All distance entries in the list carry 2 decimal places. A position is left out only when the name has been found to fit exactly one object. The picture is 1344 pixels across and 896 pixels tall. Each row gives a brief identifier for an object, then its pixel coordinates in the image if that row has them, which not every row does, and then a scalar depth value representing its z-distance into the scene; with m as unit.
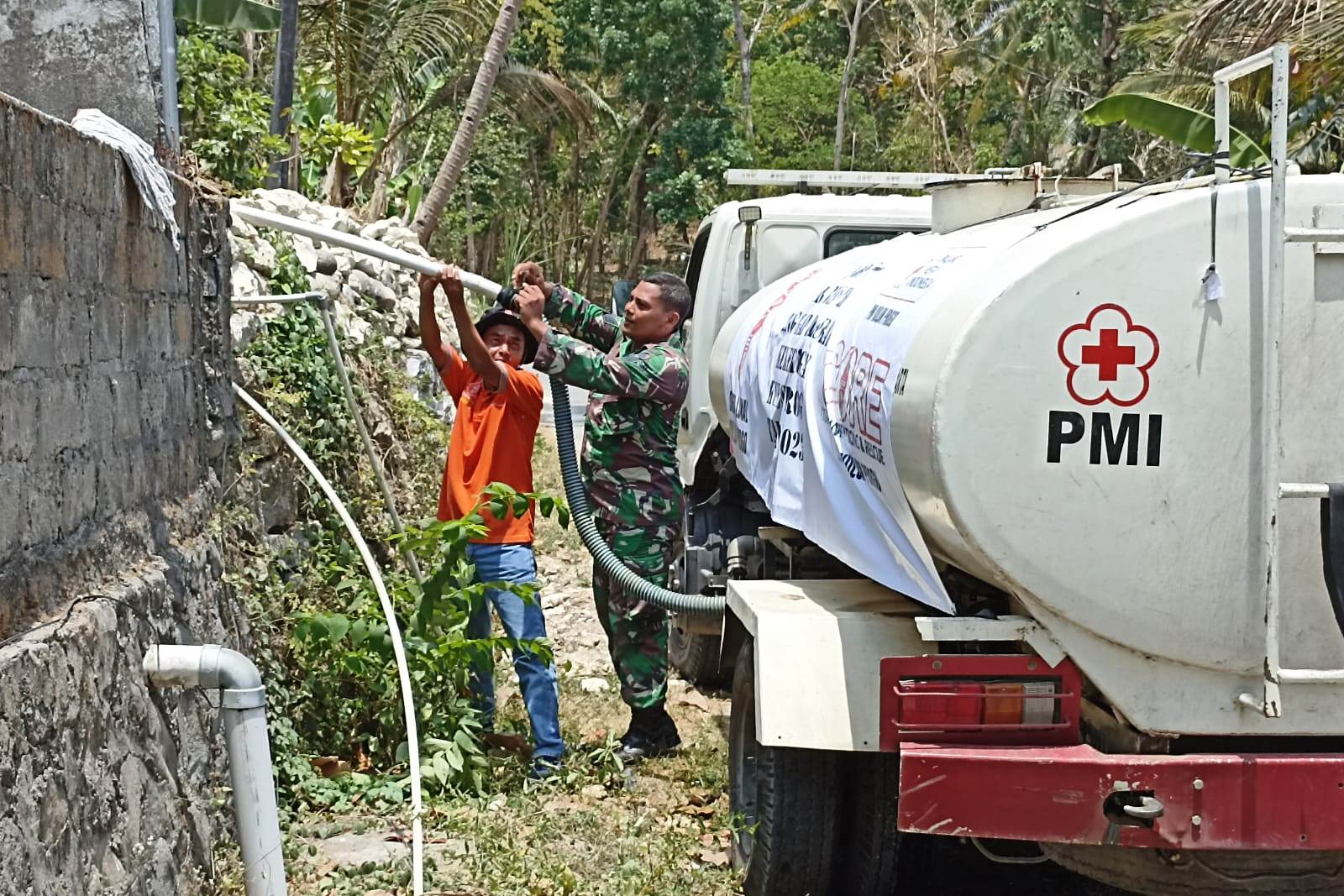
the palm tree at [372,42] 15.75
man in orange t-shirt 5.78
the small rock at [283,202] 10.52
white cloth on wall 4.25
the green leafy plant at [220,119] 9.01
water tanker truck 3.54
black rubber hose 5.90
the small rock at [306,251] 8.82
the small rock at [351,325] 8.34
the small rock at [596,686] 7.31
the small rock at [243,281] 7.32
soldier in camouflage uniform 6.17
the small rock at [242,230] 7.85
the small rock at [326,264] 8.37
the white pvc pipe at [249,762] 3.82
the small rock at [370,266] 10.16
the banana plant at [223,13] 12.25
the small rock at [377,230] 12.65
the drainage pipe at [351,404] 6.33
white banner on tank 3.99
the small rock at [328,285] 8.82
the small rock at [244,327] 6.55
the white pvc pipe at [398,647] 4.34
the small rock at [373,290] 9.76
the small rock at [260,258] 7.64
